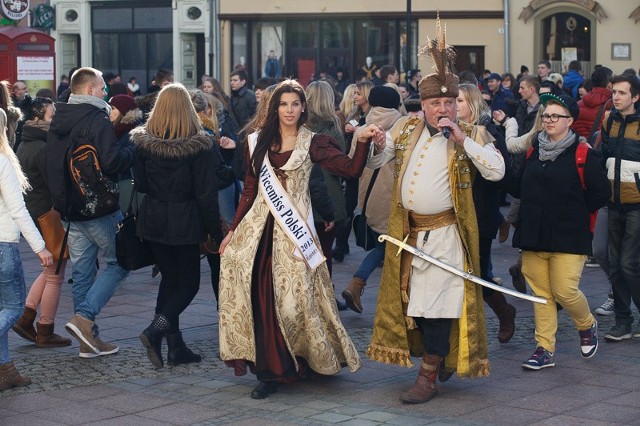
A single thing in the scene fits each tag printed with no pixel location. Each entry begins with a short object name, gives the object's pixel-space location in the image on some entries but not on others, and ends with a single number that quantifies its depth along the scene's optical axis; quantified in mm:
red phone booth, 22266
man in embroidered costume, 7305
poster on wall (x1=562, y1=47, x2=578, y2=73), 30000
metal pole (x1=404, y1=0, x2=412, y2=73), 23159
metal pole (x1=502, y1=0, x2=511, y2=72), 30844
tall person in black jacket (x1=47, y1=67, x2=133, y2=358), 8594
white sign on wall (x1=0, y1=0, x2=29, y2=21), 20828
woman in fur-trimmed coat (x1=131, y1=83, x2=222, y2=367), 8141
